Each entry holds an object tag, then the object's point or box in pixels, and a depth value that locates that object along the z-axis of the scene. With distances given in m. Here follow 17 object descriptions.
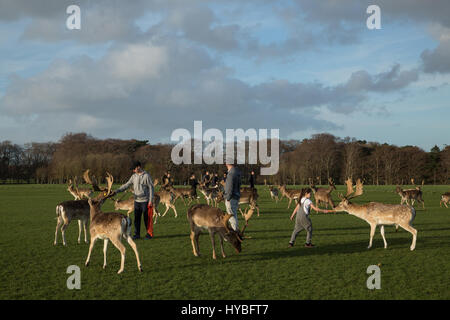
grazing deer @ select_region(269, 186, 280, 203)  28.55
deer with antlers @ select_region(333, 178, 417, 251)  10.02
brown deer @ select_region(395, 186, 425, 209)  25.34
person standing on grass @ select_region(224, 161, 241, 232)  10.30
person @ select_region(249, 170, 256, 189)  24.12
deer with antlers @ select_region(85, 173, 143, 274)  7.63
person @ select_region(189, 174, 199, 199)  25.90
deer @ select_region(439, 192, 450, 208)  24.68
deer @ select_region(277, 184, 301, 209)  23.75
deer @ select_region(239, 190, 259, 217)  19.30
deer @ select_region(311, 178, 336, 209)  20.41
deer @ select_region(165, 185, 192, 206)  26.52
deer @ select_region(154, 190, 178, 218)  18.81
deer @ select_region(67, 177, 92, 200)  23.76
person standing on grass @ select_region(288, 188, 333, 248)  10.01
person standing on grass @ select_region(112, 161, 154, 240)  11.30
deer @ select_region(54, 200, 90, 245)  10.51
